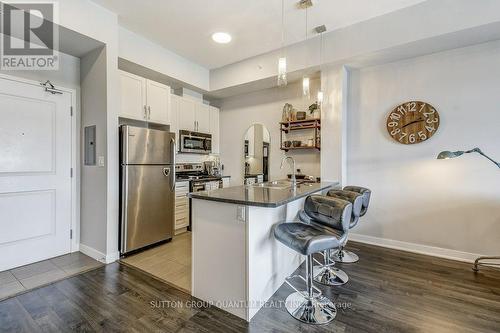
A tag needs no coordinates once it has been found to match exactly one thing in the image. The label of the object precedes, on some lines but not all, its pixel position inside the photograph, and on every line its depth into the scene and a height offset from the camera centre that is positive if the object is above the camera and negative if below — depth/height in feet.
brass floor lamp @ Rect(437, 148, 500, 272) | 8.44 +0.37
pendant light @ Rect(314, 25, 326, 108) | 10.80 +6.01
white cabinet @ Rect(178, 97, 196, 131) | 14.52 +3.37
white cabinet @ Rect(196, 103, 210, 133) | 15.64 +3.39
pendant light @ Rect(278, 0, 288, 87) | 7.82 +3.19
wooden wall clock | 10.34 +2.01
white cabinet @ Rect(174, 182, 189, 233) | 12.92 -2.12
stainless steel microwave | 14.42 +1.64
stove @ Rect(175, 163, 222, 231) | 13.58 -0.59
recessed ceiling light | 11.18 +6.34
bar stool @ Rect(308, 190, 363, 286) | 7.74 -3.71
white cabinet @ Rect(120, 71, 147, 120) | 10.98 +3.46
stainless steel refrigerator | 9.95 -0.86
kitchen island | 6.09 -2.27
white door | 8.86 -0.21
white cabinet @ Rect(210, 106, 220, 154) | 16.87 +2.84
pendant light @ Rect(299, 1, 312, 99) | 9.19 +3.17
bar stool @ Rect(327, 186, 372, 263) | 9.11 -1.60
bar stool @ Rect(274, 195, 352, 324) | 5.82 -1.83
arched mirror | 15.38 +0.93
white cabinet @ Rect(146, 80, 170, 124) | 12.17 +3.56
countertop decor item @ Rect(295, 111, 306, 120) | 13.34 +2.96
